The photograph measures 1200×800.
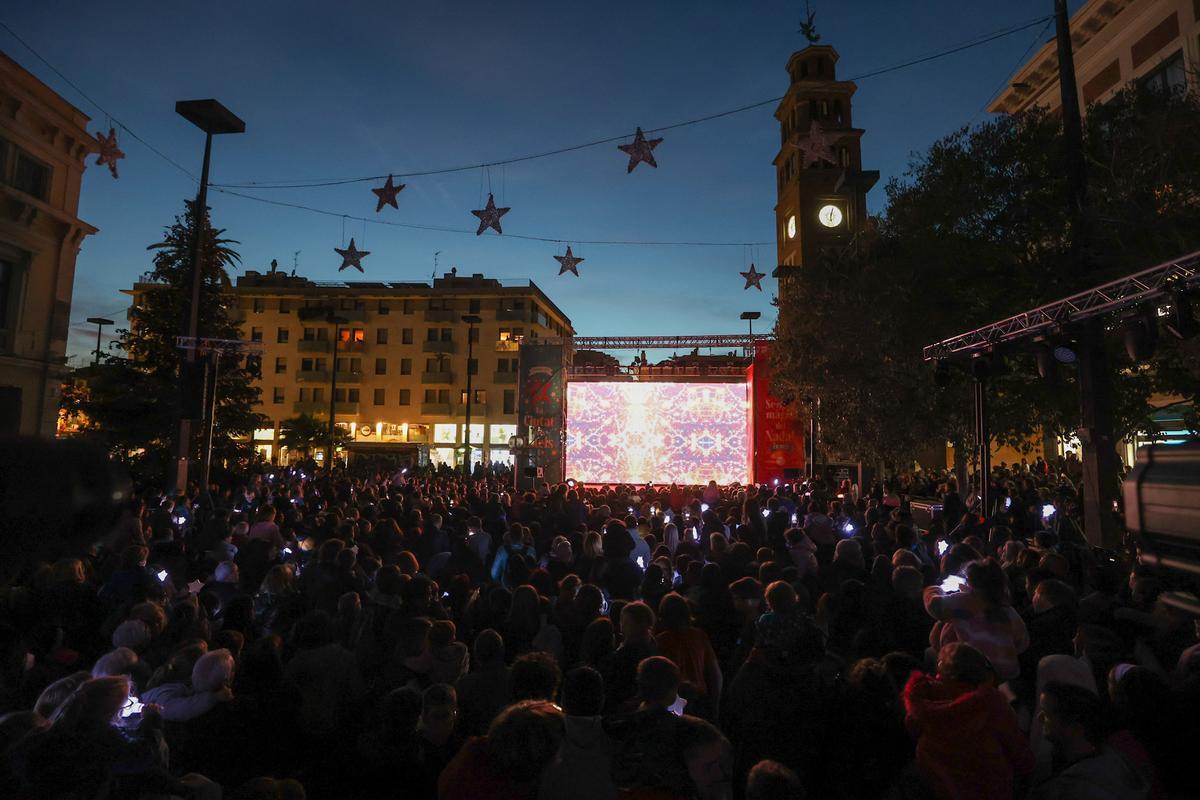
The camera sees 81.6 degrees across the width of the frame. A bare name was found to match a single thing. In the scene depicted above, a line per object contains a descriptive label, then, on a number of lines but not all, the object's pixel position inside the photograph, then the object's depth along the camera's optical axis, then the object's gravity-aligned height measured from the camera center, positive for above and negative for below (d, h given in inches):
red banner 978.1 +48.2
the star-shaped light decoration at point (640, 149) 560.4 +255.7
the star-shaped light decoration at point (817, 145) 599.8 +280.6
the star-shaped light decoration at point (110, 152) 666.8 +298.7
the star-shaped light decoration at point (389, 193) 609.6 +237.3
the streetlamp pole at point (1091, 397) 403.5 +44.1
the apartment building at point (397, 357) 2119.8 +333.5
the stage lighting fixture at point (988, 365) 460.1 +69.3
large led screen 995.9 +45.4
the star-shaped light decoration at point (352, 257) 796.8 +237.1
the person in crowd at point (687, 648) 176.2 -46.5
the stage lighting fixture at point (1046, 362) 422.6 +66.2
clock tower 1568.7 +693.9
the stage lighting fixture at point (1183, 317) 312.7 +69.6
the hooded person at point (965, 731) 116.6 -45.4
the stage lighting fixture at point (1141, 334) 344.8 +69.1
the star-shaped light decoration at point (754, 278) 1086.0 +296.4
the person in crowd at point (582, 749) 107.9 -45.7
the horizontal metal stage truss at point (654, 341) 969.5 +176.7
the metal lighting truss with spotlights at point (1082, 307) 315.3 +89.7
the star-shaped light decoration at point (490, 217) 654.5 +234.1
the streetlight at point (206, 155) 588.7 +278.4
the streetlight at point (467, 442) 1262.3 +44.3
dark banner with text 1023.6 +87.0
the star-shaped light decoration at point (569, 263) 904.3 +263.9
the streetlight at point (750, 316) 1527.6 +337.9
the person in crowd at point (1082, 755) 105.6 -44.7
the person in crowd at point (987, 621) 165.9 -37.4
